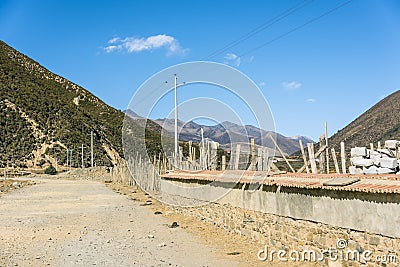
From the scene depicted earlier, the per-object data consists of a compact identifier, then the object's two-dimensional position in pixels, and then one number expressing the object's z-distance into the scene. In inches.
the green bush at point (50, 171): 2112.5
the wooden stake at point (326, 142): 414.6
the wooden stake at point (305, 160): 413.7
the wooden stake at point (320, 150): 413.7
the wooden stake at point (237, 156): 473.0
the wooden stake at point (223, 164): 501.3
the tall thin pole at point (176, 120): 814.7
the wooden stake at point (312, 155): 394.9
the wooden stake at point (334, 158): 411.2
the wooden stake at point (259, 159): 466.9
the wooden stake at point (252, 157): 435.5
